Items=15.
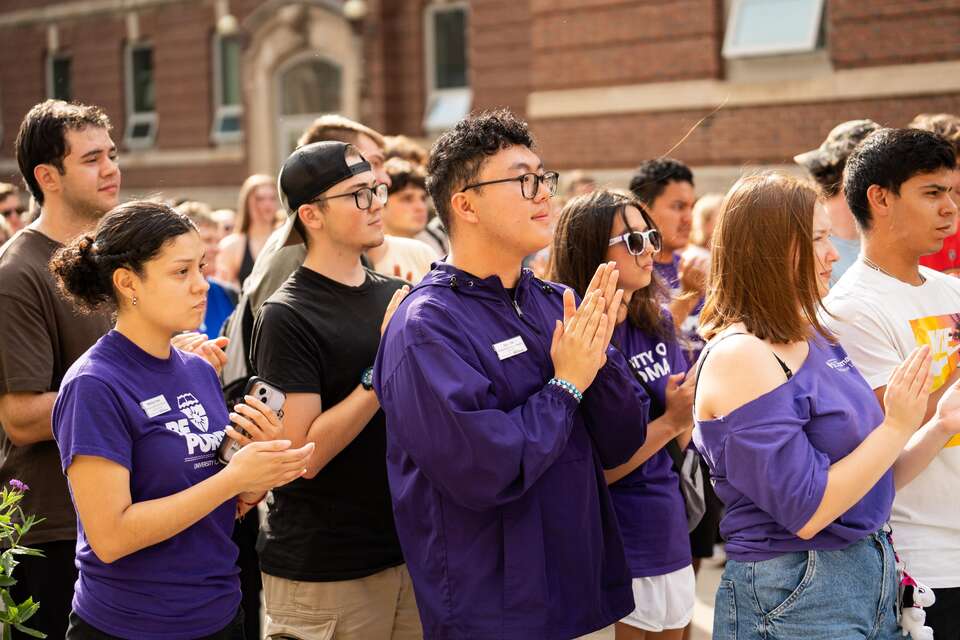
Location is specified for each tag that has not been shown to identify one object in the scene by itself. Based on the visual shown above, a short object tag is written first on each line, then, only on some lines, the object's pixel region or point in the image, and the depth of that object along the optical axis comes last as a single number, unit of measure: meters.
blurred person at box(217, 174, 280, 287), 8.20
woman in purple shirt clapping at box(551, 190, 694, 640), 3.46
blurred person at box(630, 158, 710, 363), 5.30
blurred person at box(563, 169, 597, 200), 9.34
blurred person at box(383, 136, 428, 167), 6.27
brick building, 11.95
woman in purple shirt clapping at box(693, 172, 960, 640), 2.54
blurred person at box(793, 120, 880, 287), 4.53
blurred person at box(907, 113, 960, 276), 4.77
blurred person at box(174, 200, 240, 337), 6.72
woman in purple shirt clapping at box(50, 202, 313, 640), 2.67
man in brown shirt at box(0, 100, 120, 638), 3.38
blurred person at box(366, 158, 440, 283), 5.66
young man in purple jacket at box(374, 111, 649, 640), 2.59
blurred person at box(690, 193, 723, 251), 7.20
